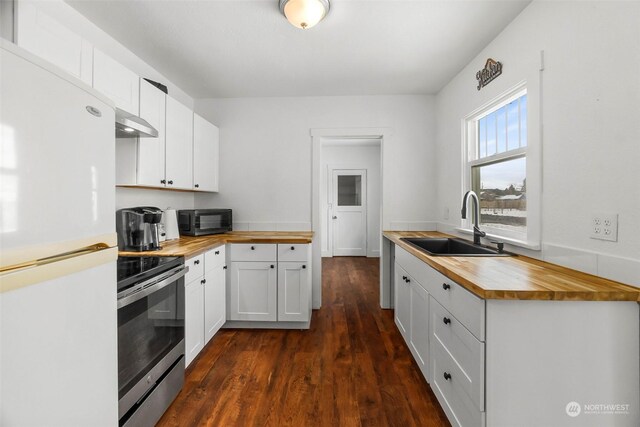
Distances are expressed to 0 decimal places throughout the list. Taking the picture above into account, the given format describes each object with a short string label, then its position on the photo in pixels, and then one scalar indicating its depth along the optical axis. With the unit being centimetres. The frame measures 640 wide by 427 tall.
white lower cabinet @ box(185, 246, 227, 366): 198
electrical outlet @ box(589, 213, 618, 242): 121
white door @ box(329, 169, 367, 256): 619
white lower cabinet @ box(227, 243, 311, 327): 264
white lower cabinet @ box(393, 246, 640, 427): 108
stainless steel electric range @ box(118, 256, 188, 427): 127
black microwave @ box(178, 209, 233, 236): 269
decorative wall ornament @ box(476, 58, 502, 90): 199
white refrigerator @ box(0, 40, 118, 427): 61
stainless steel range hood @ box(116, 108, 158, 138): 148
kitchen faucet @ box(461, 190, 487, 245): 208
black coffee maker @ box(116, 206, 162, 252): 198
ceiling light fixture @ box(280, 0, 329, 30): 161
